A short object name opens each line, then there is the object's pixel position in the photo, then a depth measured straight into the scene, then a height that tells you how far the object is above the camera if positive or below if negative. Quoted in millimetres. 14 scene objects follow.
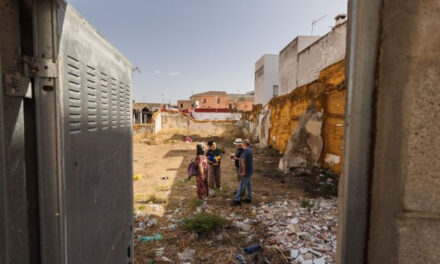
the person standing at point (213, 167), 6664 -1477
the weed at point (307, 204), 5588 -2123
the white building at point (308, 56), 8953 +3327
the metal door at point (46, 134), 843 -75
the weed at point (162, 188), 7170 -2295
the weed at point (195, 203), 5771 -2242
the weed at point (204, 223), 4355 -2097
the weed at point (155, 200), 6121 -2268
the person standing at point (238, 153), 6302 -971
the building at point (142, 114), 34781 +662
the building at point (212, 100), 56312 +4885
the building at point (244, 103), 47750 +3809
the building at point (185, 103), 57003 +3959
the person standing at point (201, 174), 6112 -1505
